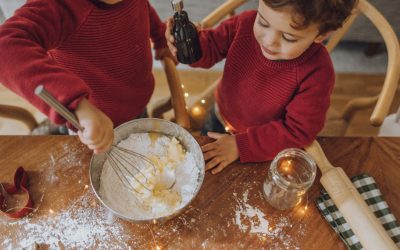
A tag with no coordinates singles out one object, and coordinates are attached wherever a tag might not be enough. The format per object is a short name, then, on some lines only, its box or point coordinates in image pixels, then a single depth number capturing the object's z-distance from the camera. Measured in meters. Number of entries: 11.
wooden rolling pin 0.63
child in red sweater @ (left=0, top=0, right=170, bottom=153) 0.57
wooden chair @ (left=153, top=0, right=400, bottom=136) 0.90
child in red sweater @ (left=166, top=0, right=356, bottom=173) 0.67
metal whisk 0.69
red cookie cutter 0.68
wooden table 0.67
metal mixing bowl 0.68
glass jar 0.67
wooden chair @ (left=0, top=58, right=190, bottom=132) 0.95
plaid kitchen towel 0.68
